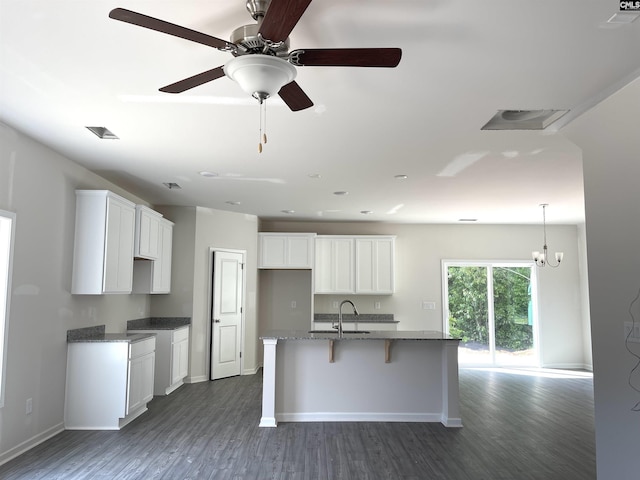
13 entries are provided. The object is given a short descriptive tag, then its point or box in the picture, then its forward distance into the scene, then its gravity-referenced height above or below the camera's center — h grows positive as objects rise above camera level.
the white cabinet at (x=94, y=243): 4.89 +0.41
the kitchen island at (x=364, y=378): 5.18 -1.04
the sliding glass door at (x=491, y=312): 8.88 -0.52
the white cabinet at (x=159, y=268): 6.52 +0.20
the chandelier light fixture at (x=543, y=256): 7.09 +0.47
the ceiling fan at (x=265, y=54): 1.82 +1.00
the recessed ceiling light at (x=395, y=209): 7.19 +1.19
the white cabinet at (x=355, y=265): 8.50 +0.34
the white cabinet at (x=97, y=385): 4.79 -1.04
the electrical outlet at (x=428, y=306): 8.84 -0.41
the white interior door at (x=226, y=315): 7.51 -0.51
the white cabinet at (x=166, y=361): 6.42 -1.07
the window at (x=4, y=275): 3.82 +0.05
